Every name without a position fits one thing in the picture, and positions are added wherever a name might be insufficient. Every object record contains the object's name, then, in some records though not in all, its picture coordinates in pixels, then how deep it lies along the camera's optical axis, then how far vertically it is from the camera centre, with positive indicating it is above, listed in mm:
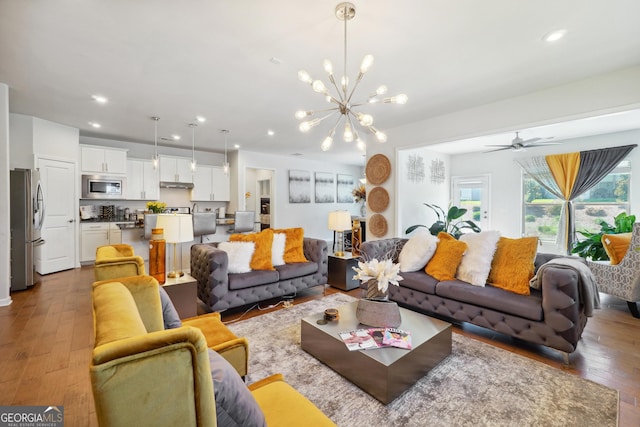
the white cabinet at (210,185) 7113 +628
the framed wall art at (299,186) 8280 +685
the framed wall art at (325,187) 9008 +709
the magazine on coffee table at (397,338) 1945 -914
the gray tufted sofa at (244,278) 3086 -835
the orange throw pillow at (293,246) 3945 -514
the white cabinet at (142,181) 6254 +638
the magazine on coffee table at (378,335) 1966 -920
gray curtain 4977 +714
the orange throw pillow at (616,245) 3410 -432
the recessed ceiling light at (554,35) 2348 +1467
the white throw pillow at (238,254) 3328 -535
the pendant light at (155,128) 4699 +1506
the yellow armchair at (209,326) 1381 -793
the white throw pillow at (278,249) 3768 -528
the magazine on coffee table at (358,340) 1942 -924
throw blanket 2275 -608
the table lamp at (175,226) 2746 -164
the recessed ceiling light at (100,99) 3760 +1492
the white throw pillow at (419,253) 3406 -533
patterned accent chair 3125 -778
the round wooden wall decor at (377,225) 5344 -301
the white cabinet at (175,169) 6602 +950
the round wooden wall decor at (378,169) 5258 +762
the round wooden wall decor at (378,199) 5284 +196
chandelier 2051 +904
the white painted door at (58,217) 4863 -147
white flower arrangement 2189 -495
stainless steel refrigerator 4000 -287
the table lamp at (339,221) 4191 -173
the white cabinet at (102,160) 5590 +996
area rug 1688 -1227
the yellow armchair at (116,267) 1772 -368
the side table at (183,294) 2672 -811
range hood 6754 +598
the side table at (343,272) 4160 -930
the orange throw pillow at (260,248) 3527 -490
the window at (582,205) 5020 +96
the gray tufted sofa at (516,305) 2252 -884
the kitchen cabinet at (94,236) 5547 -551
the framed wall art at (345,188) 9770 +744
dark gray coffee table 1794 -1010
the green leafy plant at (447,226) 5398 -309
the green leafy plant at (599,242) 4039 -478
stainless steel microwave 5625 +456
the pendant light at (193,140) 5105 +1510
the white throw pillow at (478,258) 2906 -517
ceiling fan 4509 +1048
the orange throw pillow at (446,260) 3131 -569
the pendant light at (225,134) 5465 +1519
